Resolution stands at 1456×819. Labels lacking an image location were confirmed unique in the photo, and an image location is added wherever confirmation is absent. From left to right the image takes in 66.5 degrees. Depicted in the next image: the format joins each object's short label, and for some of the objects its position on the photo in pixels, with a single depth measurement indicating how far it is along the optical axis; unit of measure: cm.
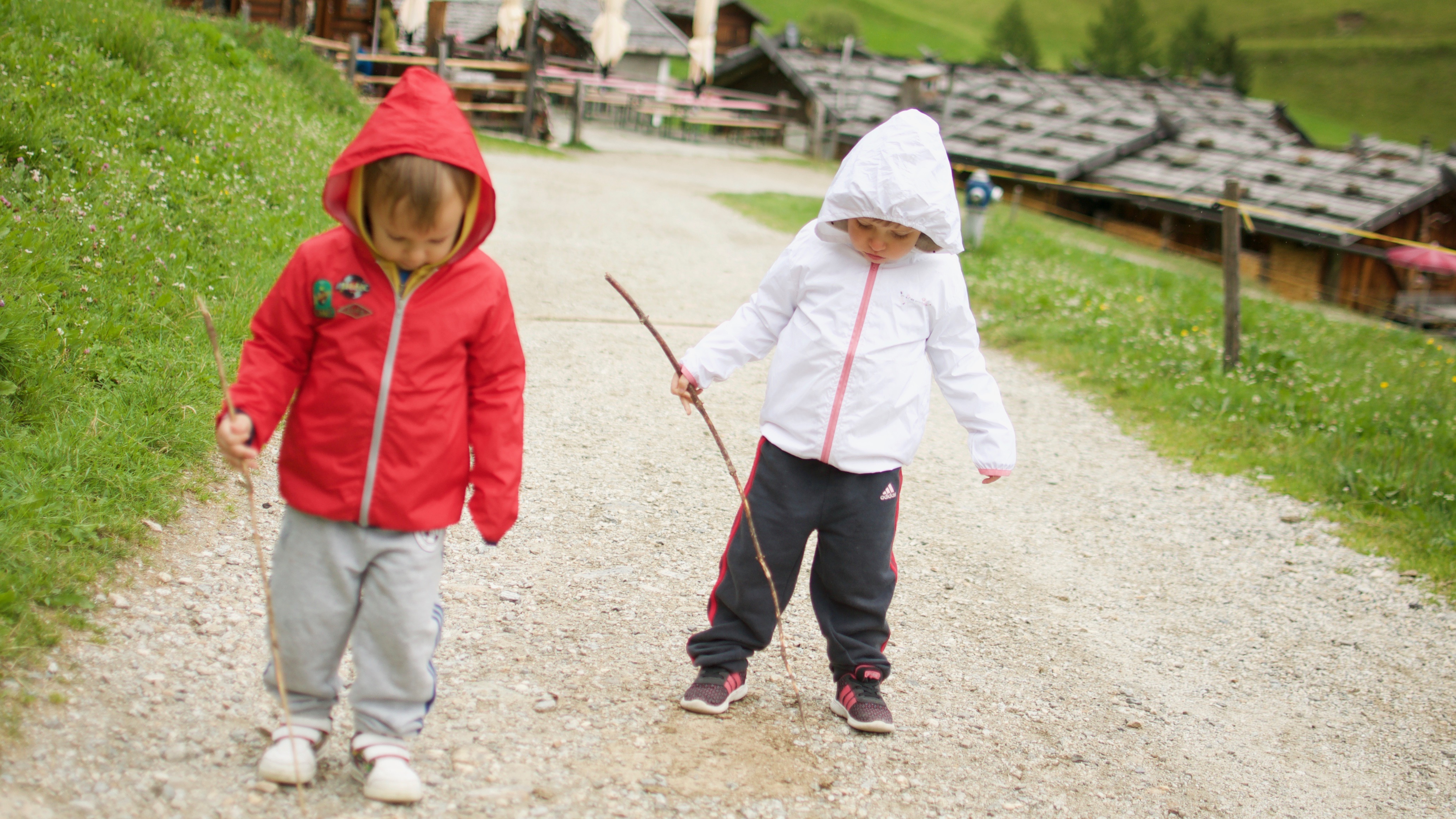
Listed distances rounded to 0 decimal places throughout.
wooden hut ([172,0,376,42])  2344
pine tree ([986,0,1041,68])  7969
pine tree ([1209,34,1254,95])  7300
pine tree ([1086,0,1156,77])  8225
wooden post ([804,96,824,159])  2859
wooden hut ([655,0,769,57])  5344
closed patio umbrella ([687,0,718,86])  2220
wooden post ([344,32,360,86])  1830
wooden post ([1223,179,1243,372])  803
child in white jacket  295
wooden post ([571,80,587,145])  2094
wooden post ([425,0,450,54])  2017
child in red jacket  234
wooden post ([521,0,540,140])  2028
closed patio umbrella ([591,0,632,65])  2105
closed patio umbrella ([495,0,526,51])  1981
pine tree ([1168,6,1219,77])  8044
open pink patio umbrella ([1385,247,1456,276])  2005
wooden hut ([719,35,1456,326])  2278
